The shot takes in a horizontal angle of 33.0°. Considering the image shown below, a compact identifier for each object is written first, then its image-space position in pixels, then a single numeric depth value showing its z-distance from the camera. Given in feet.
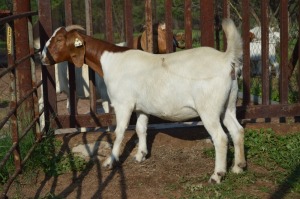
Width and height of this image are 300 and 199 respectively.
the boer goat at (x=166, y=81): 15.42
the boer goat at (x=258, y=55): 38.80
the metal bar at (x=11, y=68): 13.00
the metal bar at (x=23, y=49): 18.60
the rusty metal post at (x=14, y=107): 14.84
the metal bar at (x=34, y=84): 18.31
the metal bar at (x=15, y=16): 12.41
